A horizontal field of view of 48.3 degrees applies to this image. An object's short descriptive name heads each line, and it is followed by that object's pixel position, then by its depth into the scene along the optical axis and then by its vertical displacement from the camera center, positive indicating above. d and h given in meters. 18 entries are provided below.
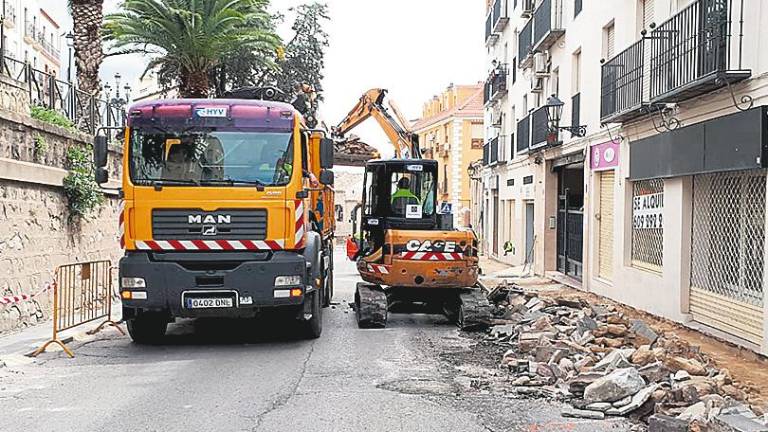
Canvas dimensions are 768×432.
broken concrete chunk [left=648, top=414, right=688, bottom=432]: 6.79 -1.72
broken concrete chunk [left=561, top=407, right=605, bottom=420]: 7.76 -1.88
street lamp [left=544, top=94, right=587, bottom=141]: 21.84 +2.48
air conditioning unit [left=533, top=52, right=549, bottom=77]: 24.14 +4.12
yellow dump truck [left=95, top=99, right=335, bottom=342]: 11.11 -0.02
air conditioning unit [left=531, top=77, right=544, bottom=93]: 25.12 +3.66
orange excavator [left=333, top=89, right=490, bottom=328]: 13.81 -0.88
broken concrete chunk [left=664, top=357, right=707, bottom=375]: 8.70 -1.61
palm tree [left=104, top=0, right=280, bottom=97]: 22.30 +4.67
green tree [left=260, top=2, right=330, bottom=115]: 37.97 +7.03
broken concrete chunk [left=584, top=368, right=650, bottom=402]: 8.07 -1.69
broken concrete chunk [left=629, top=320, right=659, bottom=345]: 11.18 -1.65
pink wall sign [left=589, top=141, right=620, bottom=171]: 17.34 +1.14
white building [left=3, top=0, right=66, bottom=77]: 45.06 +10.18
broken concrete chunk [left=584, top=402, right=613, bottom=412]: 7.95 -1.84
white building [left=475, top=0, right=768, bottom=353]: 10.87 +0.97
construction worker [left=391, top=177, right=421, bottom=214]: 17.30 +0.23
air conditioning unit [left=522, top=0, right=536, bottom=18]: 26.68 +6.41
